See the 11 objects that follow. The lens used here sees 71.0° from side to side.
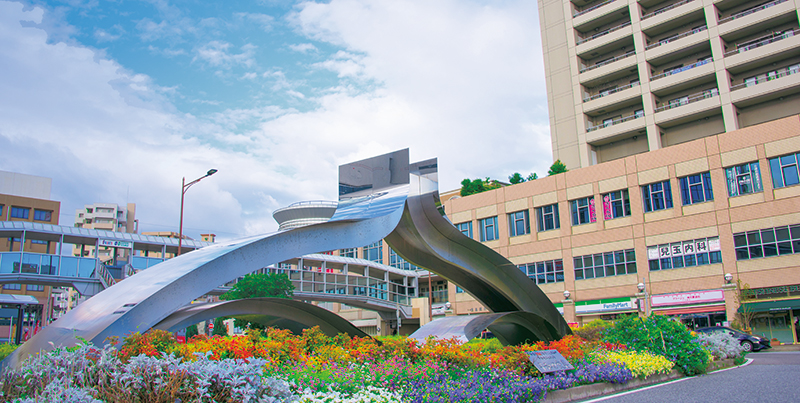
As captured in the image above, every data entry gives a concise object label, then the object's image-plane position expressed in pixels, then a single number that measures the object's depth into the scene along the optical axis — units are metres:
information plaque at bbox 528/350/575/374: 10.55
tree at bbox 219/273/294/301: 30.73
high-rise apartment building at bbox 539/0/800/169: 42.75
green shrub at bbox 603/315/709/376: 13.72
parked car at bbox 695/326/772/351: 25.54
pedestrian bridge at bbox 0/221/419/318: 28.22
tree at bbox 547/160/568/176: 45.47
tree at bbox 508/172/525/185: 48.53
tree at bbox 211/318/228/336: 33.41
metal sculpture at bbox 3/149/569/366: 7.95
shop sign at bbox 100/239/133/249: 32.50
